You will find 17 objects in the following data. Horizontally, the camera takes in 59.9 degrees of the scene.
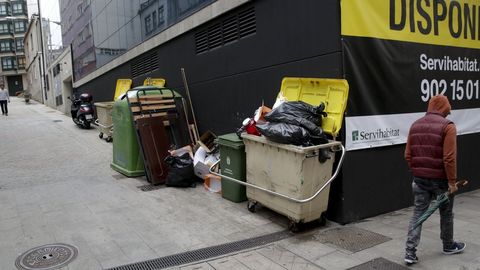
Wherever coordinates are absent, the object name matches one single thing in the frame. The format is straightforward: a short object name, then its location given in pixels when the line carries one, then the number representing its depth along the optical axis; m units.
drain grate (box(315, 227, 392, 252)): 4.61
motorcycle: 16.11
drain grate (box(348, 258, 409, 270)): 4.02
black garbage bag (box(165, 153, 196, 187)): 7.22
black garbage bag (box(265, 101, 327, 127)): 4.96
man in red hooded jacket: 3.81
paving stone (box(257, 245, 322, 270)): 4.11
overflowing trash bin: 4.82
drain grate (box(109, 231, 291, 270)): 4.23
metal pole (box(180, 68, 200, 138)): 9.19
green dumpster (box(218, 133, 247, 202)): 6.04
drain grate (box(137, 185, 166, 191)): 7.27
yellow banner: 5.26
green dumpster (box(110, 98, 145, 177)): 8.00
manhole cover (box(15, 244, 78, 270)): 4.22
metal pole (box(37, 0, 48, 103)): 35.37
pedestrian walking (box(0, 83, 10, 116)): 21.93
